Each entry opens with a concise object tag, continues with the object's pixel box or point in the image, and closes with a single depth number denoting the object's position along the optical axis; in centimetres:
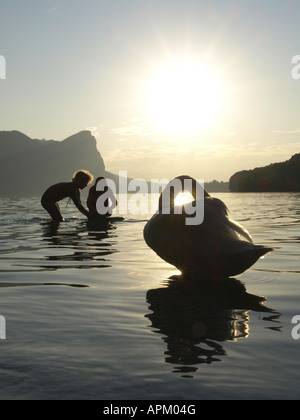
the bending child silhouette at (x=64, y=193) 1669
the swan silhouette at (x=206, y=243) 566
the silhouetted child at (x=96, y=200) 1816
